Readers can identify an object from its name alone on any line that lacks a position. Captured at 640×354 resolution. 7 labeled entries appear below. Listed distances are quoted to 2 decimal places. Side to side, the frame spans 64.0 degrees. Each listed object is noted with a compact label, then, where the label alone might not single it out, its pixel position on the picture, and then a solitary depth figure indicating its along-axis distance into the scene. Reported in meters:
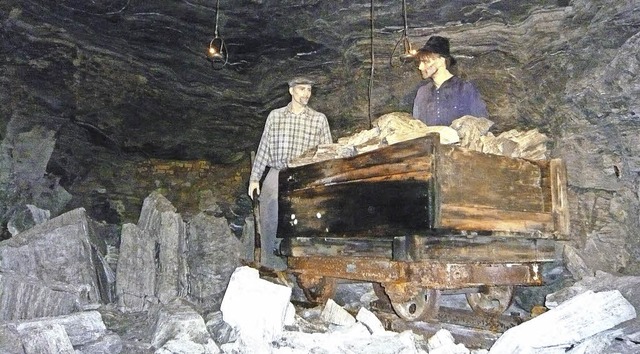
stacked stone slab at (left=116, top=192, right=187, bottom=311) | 5.54
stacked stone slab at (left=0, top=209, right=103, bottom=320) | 4.28
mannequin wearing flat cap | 5.57
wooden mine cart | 3.58
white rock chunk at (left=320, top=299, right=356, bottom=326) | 4.21
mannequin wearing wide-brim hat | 4.90
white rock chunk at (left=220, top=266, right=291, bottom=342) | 3.69
